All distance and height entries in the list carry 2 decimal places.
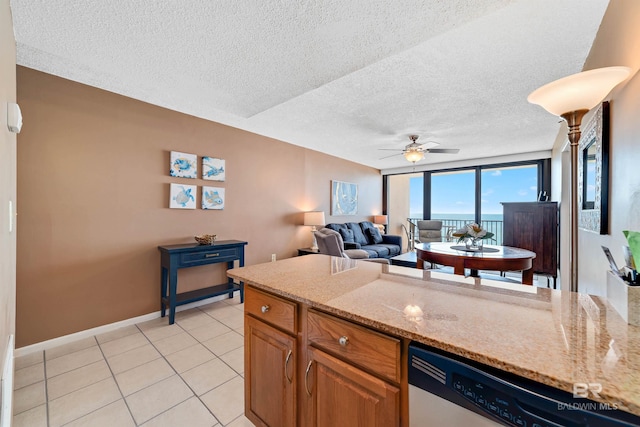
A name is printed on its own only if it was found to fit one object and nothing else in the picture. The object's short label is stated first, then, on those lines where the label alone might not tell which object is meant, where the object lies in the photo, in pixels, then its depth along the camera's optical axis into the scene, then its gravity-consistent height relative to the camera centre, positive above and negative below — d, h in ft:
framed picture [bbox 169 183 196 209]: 9.96 +0.70
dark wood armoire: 11.35 -0.65
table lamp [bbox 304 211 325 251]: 14.89 -0.18
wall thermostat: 4.44 +1.69
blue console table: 8.95 -1.79
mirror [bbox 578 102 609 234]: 4.38 +0.83
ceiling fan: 12.53 +3.24
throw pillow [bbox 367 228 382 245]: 18.71 -1.51
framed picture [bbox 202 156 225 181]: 10.88 +1.97
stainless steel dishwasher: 1.69 -1.38
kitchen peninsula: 1.97 -1.09
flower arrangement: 9.44 -0.65
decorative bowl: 10.01 -0.99
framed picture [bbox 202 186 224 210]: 10.87 +0.72
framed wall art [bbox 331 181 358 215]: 18.26 +1.28
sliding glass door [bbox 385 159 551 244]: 17.52 +1.86
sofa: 16.16 -1.68
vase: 9.95 -1.24
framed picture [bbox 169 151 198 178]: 9.99 +1.95
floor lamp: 3.02 +1.55
